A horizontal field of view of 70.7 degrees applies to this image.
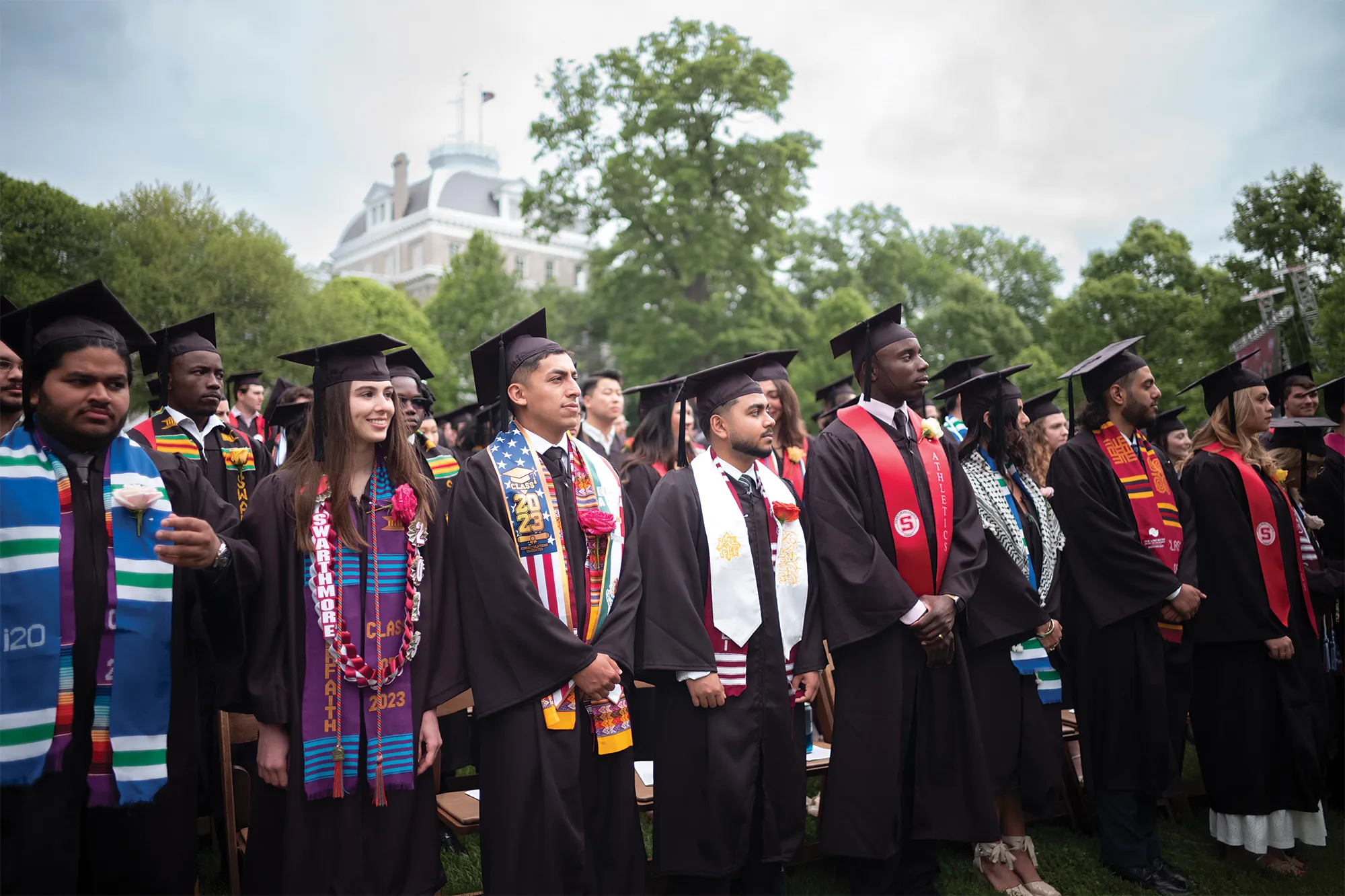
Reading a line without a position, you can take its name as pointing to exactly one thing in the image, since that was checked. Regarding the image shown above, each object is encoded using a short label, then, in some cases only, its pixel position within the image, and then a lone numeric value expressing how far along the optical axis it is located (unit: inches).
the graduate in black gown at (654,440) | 264.5
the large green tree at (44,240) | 887.7
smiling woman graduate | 131.3
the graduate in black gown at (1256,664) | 194.7
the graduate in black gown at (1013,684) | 177.2
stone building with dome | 2532.0
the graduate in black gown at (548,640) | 137.3
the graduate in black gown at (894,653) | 163.2
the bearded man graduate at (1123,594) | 185.9
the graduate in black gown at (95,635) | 107.1
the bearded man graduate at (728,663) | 153.1
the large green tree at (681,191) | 1010.1
